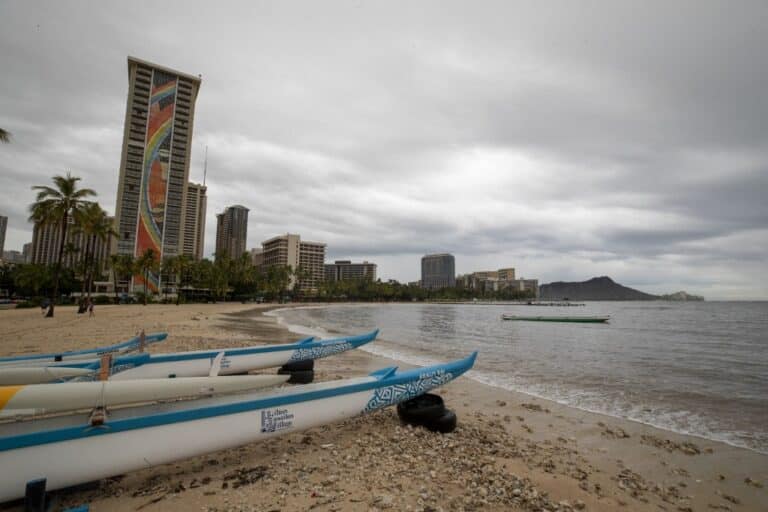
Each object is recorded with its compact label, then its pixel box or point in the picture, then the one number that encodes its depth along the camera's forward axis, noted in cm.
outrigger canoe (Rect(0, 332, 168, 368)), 579
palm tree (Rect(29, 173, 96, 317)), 2827
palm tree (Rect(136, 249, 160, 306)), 6216
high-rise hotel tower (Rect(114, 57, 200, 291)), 8800
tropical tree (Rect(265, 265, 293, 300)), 10033
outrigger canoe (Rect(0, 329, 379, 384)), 605
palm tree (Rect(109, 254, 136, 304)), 6788
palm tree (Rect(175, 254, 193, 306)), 7469
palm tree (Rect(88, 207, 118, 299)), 3647
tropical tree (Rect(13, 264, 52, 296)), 6388
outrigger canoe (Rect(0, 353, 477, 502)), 307
